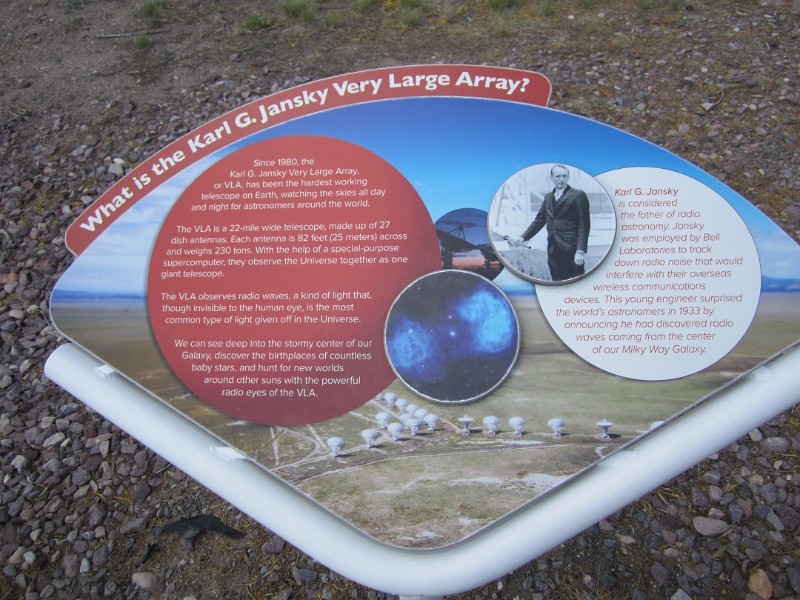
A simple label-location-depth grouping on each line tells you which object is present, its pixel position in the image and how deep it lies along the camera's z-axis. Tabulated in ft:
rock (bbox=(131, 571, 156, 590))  6.53
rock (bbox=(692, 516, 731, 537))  6.60
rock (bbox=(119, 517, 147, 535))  6.99
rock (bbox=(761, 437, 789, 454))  7.18
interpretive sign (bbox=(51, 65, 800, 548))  4.28
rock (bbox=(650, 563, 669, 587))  6.27
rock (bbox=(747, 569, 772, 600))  6.08
